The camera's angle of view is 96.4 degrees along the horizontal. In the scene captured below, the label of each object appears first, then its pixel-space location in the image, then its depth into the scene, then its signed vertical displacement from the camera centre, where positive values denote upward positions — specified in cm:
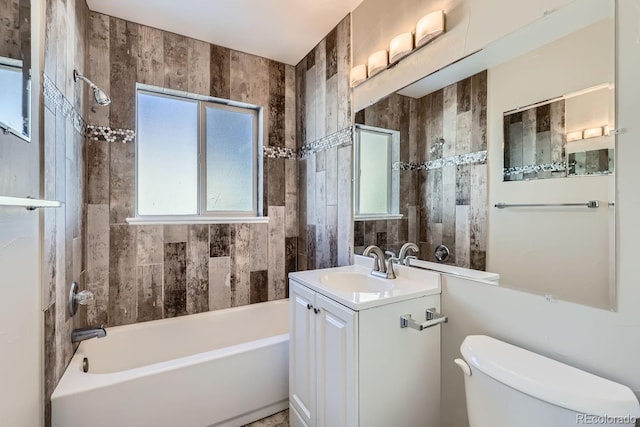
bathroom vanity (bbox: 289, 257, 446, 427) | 119 -65
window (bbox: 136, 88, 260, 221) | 232 +49
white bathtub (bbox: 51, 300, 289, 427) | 142 -96
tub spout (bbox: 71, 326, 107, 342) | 171 -74
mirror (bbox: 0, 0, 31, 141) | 87 +49
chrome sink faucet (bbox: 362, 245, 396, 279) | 163 -31
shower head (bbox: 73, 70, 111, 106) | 168 +71
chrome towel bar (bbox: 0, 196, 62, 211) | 73 +3
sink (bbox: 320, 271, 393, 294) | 166 -41
